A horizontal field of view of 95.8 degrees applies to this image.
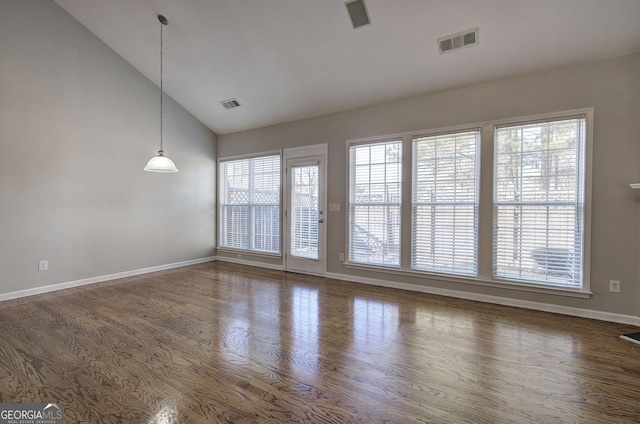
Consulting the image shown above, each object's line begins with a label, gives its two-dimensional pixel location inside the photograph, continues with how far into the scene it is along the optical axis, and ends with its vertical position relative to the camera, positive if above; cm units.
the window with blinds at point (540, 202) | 321 +12
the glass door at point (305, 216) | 500 -10
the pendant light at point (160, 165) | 359 +55
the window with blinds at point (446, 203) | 377 +11
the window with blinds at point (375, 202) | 430 +13
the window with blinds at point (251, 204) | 562 +11
